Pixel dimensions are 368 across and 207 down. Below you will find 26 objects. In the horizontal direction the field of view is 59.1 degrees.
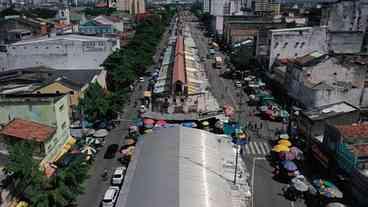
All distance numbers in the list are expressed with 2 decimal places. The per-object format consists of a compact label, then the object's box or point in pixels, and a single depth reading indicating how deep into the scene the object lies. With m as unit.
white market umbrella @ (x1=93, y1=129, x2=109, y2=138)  40.43
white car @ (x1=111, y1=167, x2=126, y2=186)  30.90
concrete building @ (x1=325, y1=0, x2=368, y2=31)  75.56
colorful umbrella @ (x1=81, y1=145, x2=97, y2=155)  35.33
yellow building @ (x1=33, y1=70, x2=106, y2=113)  45.41
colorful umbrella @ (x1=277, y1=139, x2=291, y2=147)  36.64
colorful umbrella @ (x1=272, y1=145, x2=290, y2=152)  35.17
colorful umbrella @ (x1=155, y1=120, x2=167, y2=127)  40.37
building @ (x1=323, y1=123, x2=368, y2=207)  26.97
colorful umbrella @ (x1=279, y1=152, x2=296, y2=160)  34.28
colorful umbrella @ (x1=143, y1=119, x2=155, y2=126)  42.42
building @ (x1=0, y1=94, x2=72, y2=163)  31.98
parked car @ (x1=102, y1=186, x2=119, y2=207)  27.41
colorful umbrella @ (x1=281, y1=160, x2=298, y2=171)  31.70
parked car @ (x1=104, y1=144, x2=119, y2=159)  37.09
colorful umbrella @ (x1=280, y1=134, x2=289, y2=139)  39.28
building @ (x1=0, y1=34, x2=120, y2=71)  63.38
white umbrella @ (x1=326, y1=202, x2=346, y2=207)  25.28
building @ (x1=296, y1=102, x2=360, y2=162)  34.19
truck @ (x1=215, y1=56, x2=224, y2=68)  85.46
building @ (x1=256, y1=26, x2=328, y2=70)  65.94
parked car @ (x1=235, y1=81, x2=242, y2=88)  66.50
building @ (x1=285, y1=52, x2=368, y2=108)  44.97
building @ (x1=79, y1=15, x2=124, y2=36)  106.00
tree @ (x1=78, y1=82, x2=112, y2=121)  42.50
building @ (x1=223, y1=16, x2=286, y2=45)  104.19
